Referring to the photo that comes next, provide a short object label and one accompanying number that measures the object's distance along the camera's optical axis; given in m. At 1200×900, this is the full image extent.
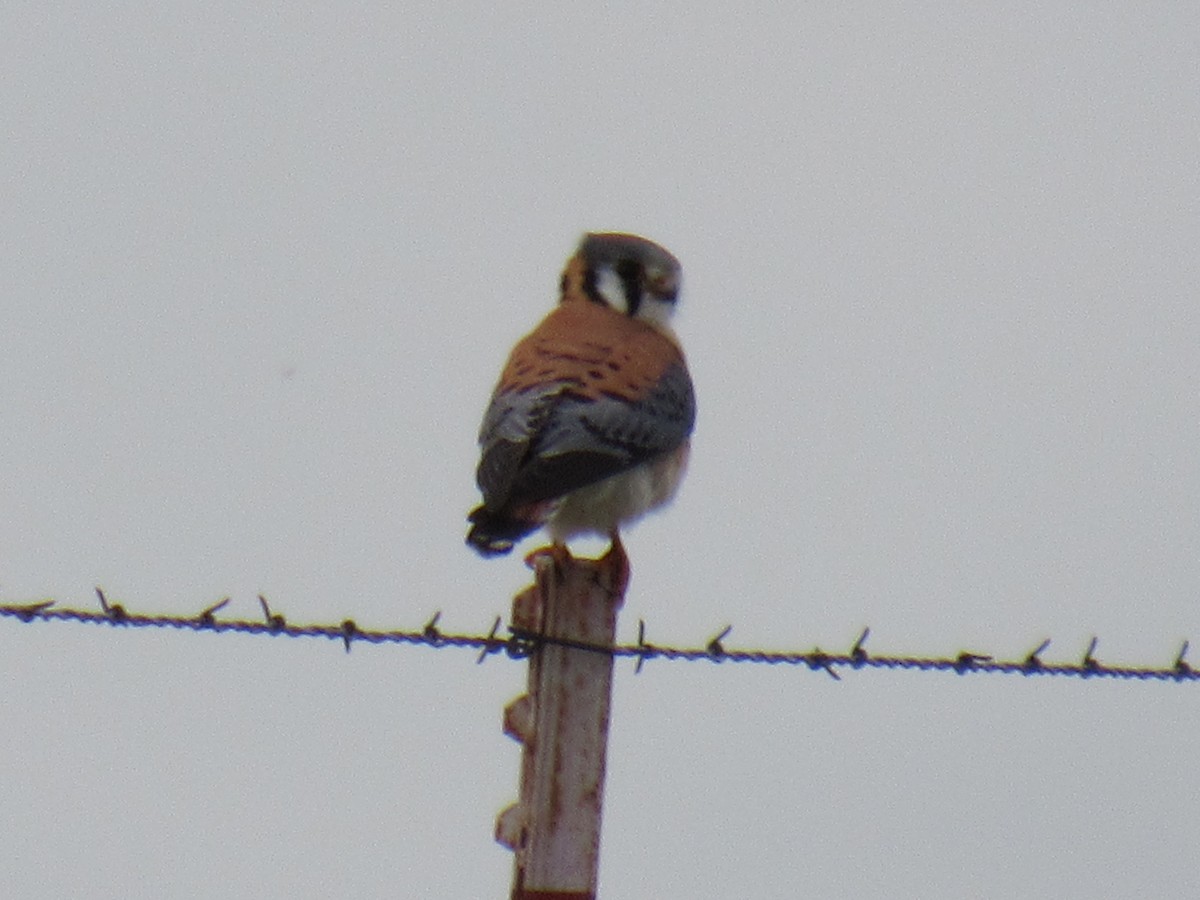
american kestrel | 12.02
